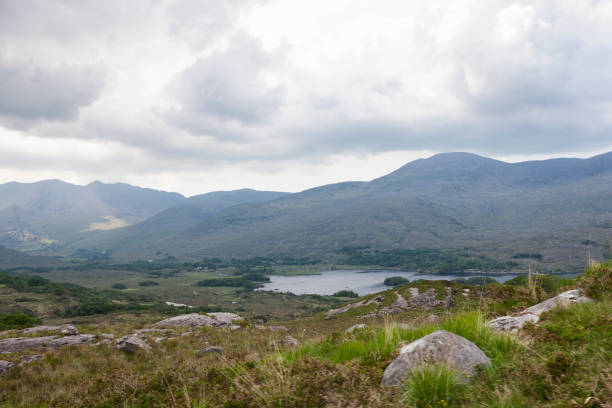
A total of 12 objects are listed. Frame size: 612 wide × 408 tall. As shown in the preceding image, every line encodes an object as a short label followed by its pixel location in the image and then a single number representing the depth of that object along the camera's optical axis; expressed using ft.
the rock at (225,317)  107.86
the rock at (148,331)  77.99
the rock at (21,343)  59.11
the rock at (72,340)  62.75
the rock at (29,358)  47.55
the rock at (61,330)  75.10
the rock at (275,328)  91.65
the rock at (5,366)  43.58
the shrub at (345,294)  392.68
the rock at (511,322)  28.14
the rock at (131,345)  56.85
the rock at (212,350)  49.85
